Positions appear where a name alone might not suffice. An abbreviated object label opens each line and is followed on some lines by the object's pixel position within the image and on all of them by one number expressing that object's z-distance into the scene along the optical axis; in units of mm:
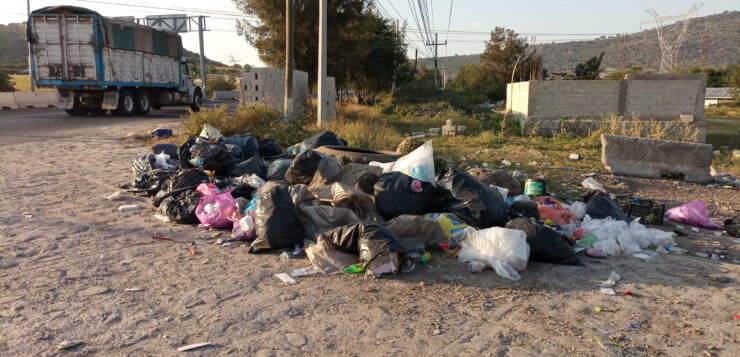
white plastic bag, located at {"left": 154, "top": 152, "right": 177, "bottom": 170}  7023
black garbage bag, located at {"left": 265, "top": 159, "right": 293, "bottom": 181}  6242
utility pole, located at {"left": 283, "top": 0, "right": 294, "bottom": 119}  13279
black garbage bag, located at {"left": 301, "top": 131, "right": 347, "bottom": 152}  7527
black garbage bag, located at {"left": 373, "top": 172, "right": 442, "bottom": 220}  4992
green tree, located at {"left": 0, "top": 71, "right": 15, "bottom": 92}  27820
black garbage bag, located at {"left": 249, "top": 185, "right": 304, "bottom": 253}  4562
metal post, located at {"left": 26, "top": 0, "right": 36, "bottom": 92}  16581
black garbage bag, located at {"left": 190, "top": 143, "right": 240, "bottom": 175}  6629
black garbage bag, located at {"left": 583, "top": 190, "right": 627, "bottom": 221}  5574
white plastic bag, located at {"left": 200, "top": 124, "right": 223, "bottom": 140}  8534
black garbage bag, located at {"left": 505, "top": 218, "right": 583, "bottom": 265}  4355
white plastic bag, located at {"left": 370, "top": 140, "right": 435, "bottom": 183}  5234
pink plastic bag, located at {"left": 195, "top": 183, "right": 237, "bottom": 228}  5233
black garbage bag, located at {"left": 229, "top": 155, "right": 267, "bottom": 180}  6602
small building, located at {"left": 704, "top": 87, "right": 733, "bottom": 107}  44859
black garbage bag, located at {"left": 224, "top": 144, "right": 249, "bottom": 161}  7202
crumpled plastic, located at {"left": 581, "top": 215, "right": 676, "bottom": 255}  4648
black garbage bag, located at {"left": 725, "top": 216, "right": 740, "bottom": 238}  5443
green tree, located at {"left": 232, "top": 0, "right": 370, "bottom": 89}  20766
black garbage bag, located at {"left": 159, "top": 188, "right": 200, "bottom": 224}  5391
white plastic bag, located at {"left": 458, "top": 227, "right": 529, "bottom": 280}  4125
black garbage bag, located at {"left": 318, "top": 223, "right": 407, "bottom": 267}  4008
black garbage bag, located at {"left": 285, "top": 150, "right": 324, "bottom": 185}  5715
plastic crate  5852
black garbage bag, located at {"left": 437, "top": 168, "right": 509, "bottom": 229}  4910
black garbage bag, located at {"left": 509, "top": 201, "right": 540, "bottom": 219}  5309
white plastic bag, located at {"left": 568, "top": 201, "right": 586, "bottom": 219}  5594
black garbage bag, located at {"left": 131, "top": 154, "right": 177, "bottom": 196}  6477
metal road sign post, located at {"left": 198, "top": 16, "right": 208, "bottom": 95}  34188
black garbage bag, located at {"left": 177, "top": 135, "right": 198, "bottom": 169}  7030
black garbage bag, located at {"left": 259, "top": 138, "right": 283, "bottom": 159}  8070
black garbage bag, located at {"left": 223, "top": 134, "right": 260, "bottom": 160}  7559
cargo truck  16781
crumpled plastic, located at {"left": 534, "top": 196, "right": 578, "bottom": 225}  5352
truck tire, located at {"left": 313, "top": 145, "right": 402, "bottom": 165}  6598
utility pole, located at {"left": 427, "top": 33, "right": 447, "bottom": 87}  51456
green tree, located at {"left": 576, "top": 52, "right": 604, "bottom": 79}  49156
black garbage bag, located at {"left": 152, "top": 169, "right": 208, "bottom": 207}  5859
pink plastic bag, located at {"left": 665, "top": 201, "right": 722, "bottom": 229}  5820
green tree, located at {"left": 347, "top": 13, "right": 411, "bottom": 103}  29359
